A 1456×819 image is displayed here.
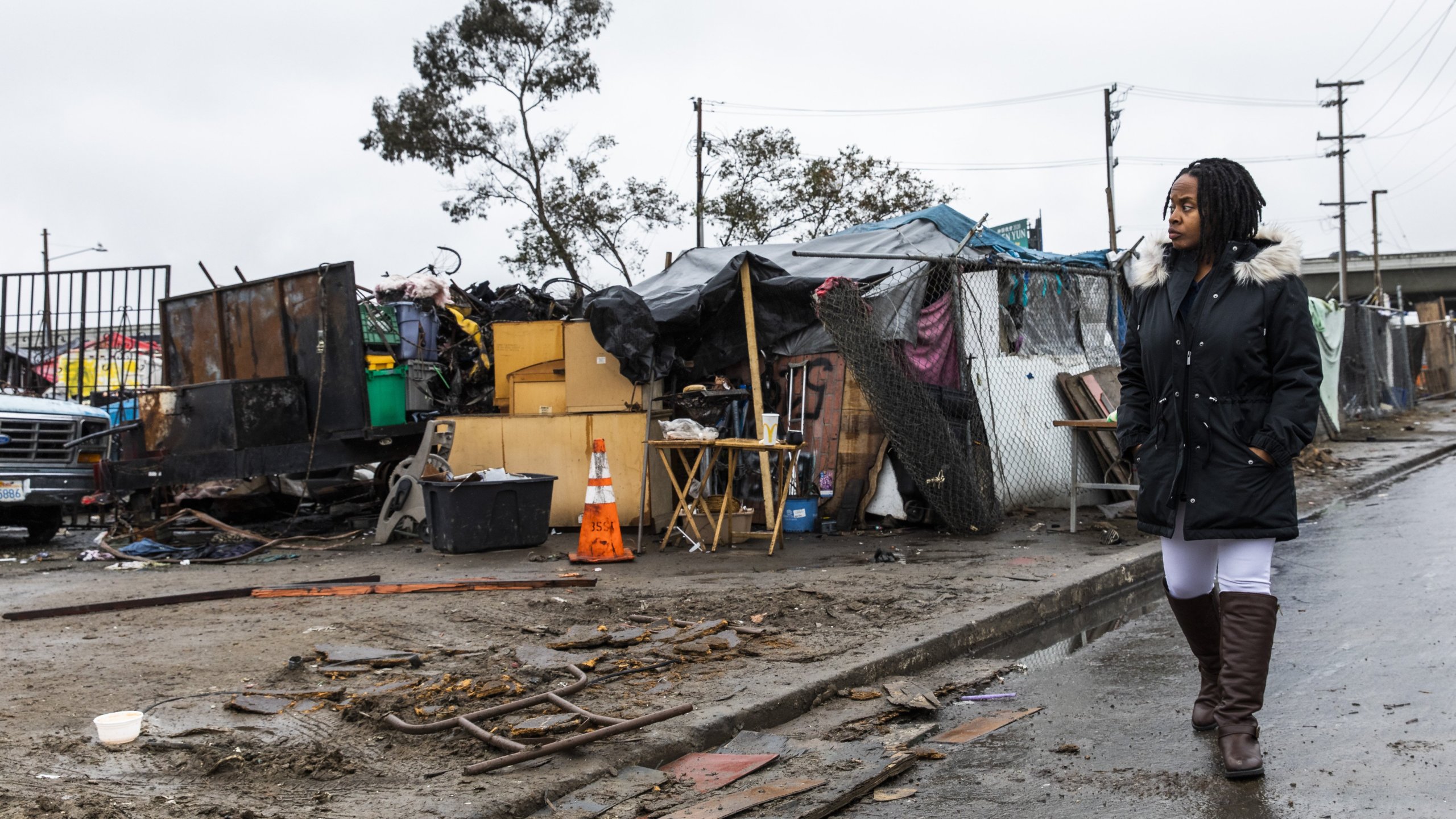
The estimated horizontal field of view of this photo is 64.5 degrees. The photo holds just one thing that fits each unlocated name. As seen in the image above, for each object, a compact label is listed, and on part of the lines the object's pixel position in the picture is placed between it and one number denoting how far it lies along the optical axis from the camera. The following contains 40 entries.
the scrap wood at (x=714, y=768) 3.91
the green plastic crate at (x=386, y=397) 11.51
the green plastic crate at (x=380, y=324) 11.91
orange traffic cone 8.79
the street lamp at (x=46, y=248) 53.62
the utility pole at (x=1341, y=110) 56.12
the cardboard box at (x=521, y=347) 11.38
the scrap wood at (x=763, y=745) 4.25
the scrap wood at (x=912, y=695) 4.71
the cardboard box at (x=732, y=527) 9.62
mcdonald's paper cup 9.16
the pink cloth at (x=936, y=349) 10.44
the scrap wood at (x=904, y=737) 4.25
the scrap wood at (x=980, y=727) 4.33
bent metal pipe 3.90
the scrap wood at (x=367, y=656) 5.29
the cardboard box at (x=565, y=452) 10.31
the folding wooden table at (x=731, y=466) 9.07
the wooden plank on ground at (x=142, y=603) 6.85
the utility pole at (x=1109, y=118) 41.47
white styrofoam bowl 4.04
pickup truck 11.45
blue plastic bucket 10.17
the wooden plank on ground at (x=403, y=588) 7.35
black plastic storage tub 9.42
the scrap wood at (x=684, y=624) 5.91
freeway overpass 64.12
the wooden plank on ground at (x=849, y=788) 3.58
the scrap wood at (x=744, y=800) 3.57
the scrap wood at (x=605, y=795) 3.62
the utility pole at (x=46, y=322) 14.20
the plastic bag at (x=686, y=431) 9.40
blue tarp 12.21
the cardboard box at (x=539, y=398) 11.26
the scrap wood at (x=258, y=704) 4.49
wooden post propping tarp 9.73
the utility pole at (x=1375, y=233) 58.73
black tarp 10.25
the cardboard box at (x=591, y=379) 10.85
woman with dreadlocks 3.72
